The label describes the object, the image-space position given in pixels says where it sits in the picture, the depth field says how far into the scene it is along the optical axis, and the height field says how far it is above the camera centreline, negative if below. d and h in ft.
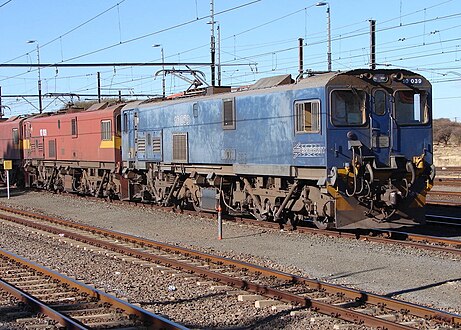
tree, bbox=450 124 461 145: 266.36 +3.54
